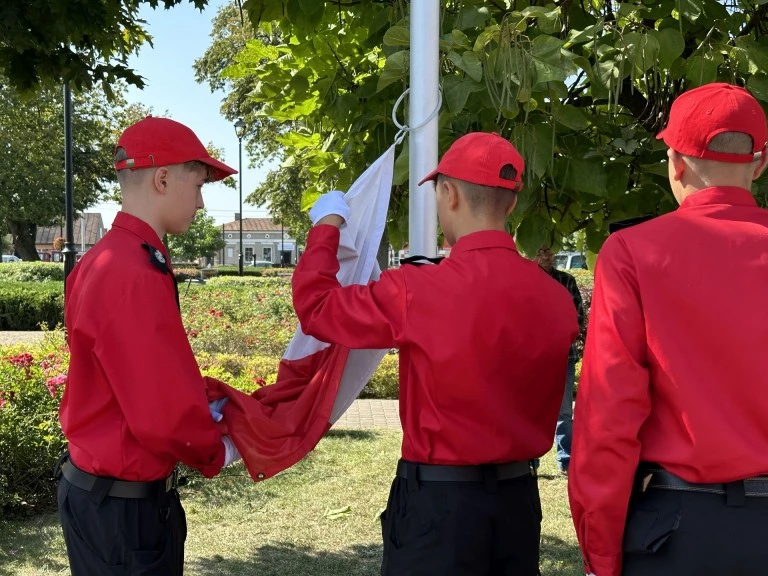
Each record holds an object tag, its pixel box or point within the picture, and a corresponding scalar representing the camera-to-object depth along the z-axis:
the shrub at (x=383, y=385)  11.66
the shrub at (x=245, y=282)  27.35
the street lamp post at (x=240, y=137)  26.02
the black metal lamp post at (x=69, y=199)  14.59
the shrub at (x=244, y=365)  10.06
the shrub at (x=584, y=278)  20.52
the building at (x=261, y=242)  125.12
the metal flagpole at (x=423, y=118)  2.88
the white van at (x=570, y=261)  39.44
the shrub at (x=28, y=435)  6.15
